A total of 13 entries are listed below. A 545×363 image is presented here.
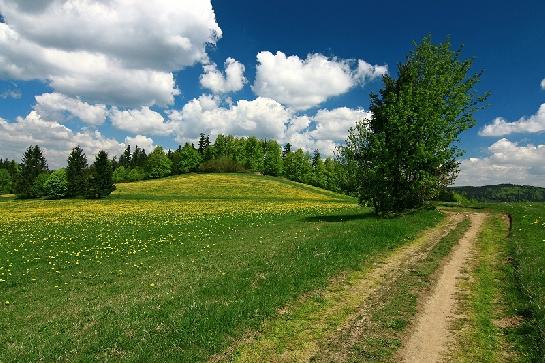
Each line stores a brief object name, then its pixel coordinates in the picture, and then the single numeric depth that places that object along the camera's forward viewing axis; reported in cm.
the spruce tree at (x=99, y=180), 9675
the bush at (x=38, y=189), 10758
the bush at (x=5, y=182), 15769
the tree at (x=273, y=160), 16325
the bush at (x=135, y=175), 17338
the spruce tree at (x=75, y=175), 9875
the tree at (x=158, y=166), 16938
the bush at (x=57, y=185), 9962
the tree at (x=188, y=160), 16975
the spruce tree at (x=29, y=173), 11108
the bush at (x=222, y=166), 16091
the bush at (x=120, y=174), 17604
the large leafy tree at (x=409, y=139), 3788
